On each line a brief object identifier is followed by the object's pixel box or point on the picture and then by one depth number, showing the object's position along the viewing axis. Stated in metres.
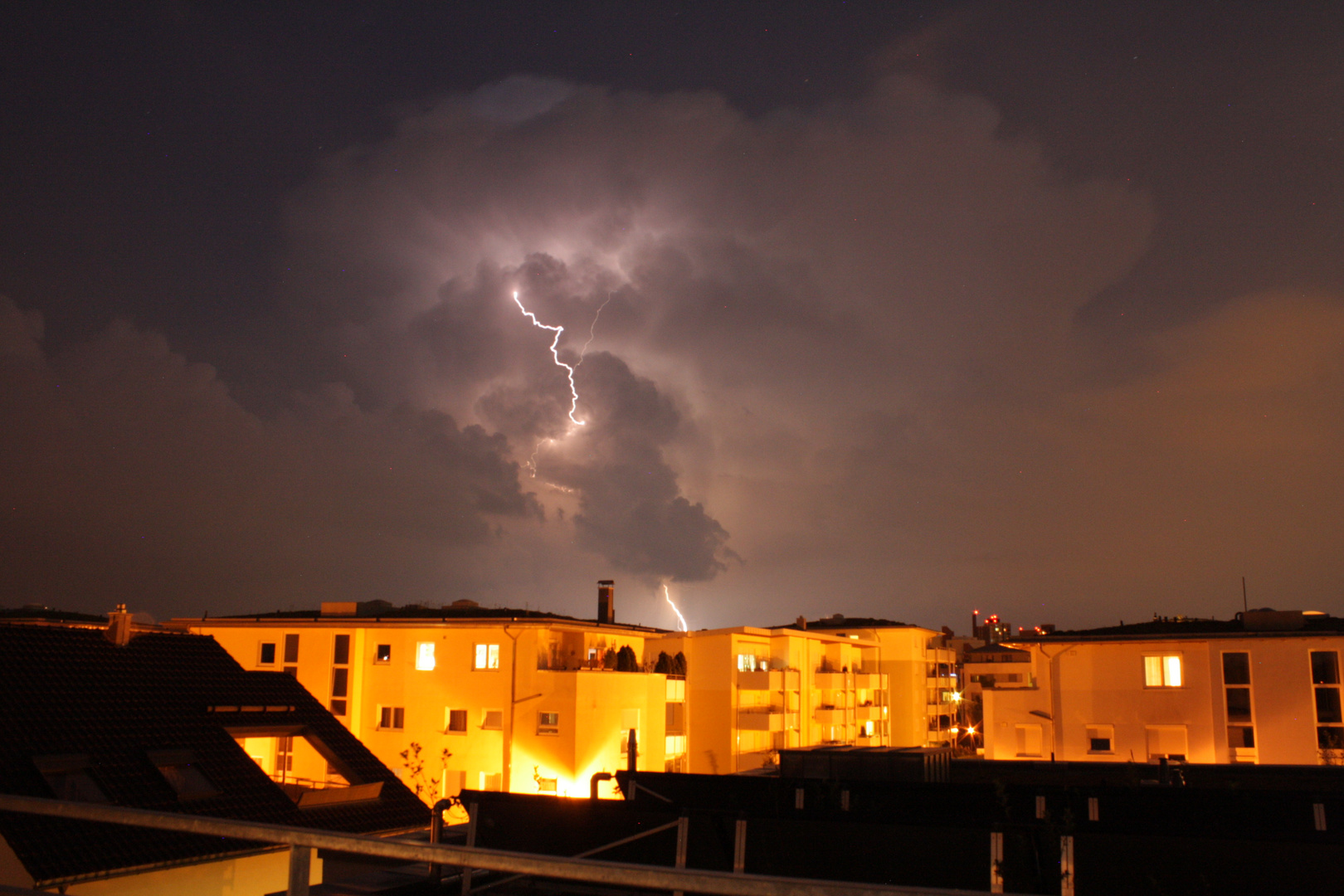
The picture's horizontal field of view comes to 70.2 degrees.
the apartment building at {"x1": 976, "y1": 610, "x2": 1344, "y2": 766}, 30.94
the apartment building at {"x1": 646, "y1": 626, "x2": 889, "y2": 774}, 45.78
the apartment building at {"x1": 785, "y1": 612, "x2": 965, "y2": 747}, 64.69
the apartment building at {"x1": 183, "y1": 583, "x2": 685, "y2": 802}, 36.69
